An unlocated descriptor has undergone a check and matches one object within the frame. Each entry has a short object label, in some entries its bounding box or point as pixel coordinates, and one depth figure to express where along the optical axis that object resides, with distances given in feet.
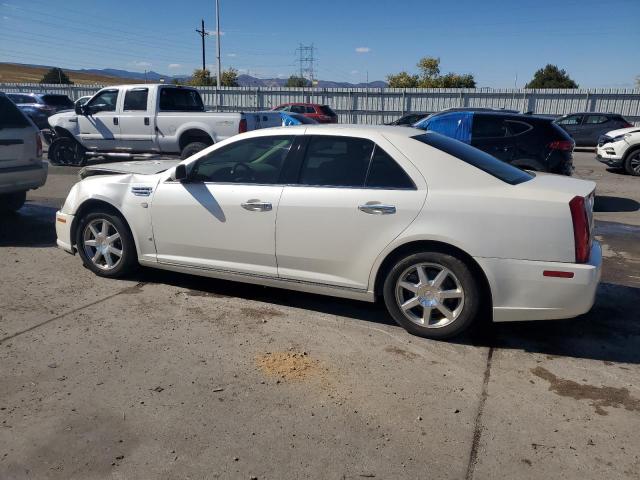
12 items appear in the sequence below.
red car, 79.30
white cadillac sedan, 11.93
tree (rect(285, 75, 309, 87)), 250.57
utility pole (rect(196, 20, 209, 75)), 195.00
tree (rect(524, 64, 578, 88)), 168.14
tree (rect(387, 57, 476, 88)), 170.19
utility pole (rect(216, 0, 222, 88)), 134.49
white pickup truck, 36.17
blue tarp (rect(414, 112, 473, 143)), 31.60
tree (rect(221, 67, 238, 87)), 182.50
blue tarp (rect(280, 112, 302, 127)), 41.20
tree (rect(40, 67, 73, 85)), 175.01
